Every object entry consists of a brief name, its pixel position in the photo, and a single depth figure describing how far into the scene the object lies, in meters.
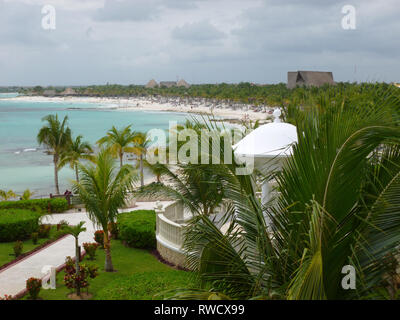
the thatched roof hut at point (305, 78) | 118.16
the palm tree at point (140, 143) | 29.62
